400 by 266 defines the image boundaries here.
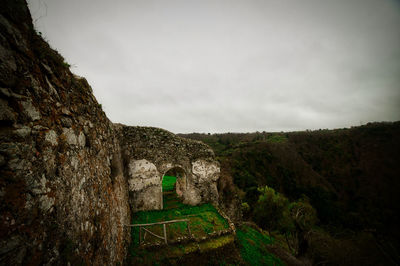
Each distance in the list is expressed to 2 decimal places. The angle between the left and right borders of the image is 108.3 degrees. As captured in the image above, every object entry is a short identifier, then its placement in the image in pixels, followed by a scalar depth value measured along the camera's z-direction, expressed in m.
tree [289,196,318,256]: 11.94
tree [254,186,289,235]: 17.47
